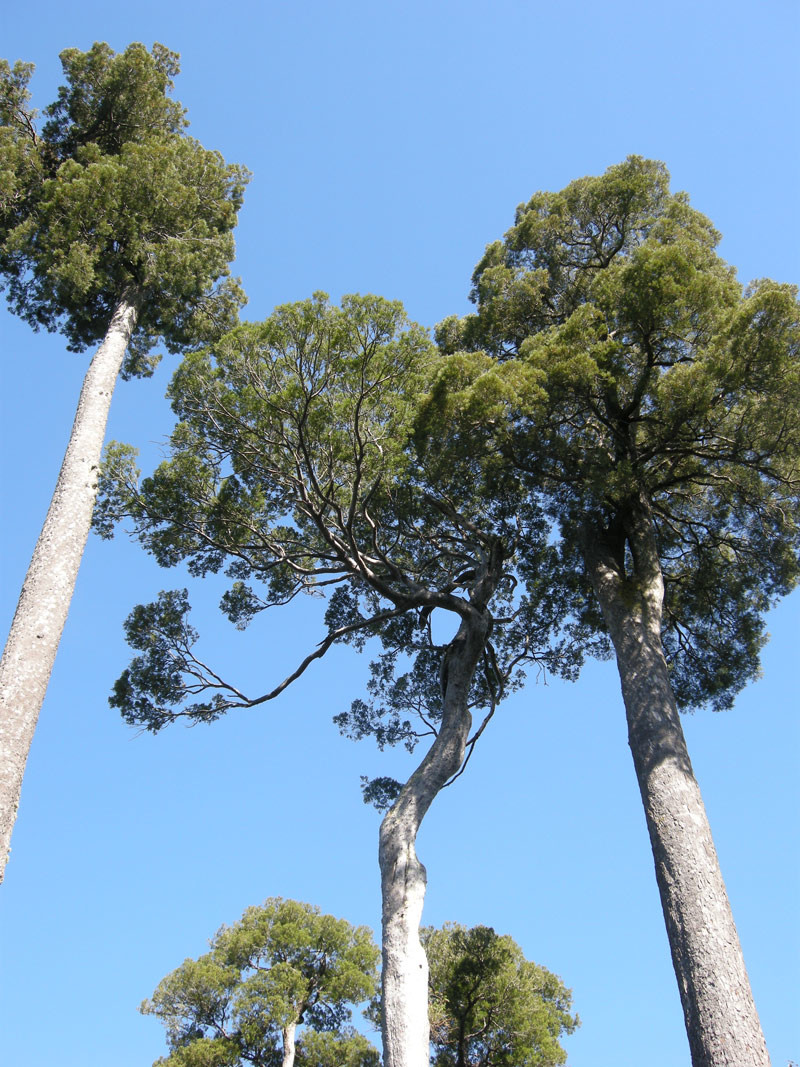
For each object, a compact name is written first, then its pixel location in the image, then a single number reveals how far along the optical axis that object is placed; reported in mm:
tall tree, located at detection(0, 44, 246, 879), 11742
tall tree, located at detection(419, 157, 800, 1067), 7492
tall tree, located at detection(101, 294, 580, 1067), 9672
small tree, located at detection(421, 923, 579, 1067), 12984
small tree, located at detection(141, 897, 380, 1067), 16000
